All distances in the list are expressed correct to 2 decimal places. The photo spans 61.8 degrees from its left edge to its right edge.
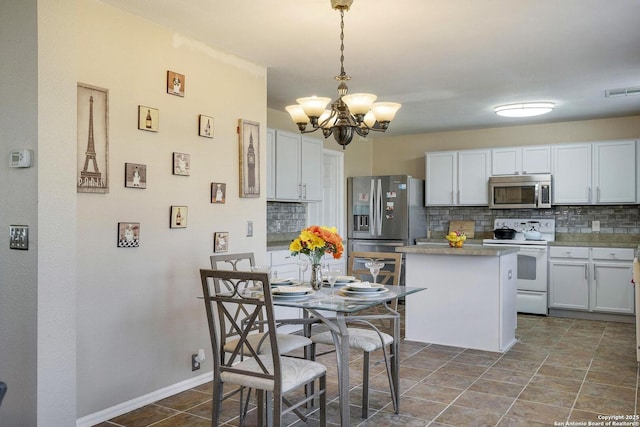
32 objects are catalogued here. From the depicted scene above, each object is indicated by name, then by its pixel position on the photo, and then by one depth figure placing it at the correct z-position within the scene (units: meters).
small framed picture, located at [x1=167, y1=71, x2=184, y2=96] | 3.45
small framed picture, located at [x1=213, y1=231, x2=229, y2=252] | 3.82
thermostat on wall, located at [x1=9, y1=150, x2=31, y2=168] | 2.35
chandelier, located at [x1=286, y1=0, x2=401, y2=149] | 2.97
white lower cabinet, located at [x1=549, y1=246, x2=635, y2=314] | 5.86
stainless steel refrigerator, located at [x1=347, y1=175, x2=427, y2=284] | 7.02
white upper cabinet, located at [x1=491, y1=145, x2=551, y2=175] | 6.49
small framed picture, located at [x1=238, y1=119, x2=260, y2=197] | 4.05
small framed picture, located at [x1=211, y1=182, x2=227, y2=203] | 3.80
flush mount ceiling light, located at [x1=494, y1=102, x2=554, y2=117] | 5.54
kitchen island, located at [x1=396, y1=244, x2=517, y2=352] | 4.54
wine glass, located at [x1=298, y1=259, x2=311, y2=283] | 3.12
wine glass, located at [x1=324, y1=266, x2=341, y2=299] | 3.08
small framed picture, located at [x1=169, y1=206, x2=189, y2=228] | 3.47
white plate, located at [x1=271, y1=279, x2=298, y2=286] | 3.09
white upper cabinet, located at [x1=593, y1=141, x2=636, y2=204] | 6.04
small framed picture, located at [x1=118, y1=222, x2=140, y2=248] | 3.13
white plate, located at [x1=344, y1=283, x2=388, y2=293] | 2.87
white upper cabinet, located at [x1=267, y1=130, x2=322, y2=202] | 5.35
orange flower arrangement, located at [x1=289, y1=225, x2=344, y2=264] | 2.95
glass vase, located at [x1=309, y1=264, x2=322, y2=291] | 3.07
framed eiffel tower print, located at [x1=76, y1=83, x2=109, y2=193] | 2.89
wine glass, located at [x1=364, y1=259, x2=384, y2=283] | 3.10
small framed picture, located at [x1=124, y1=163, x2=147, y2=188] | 3.16
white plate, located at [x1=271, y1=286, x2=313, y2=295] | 2.77
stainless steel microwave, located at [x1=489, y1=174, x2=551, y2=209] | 6.44
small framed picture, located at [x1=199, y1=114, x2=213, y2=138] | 3.69
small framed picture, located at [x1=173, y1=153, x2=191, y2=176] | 3.49
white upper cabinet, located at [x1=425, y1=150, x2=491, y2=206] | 6.89
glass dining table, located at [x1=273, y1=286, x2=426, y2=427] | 2.56
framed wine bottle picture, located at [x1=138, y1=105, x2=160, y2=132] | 3.25
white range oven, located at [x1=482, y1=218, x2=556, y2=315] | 6.21
